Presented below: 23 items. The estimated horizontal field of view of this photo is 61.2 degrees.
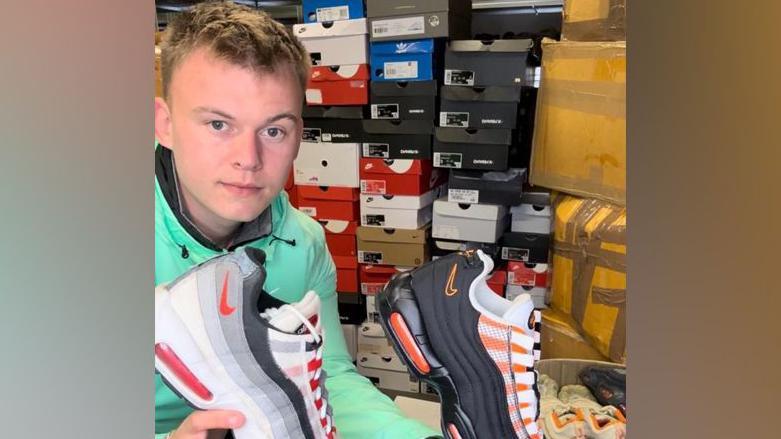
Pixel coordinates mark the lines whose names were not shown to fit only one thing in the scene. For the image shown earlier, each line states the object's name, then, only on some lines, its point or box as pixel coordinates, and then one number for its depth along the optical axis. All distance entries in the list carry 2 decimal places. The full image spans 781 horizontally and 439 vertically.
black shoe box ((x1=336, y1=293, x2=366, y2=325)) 1.30
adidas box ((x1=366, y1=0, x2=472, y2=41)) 1.66
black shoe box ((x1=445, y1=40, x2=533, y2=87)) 1.60
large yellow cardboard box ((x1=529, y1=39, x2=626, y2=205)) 1.36
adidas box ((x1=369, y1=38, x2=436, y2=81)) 1.69
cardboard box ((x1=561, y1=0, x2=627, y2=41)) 1.40
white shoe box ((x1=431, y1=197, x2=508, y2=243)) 1.63
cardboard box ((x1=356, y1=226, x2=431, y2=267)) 1.55
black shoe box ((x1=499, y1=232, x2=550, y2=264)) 1.59
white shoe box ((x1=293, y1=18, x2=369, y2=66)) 1.68
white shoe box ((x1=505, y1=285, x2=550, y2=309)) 1.59
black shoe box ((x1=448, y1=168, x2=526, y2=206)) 1.65
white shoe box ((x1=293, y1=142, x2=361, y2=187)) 1.62
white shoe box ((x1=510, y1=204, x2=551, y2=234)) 1.65
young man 0.69
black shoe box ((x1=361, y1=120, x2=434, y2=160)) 1.71
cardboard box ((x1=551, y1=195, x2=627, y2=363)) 1.34
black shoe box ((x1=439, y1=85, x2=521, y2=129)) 1.64
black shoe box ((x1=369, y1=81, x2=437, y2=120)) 1.70
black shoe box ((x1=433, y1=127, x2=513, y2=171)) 1.67
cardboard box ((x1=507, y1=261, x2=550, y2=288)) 1.58
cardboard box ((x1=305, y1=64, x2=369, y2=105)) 1.71
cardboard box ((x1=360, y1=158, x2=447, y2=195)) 1.69
